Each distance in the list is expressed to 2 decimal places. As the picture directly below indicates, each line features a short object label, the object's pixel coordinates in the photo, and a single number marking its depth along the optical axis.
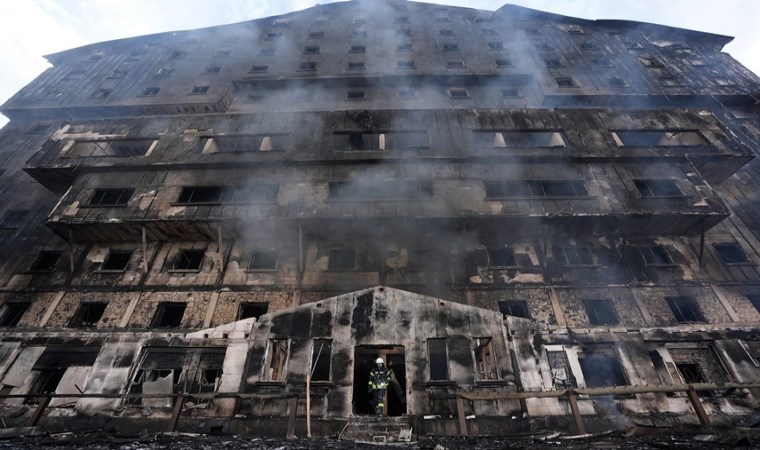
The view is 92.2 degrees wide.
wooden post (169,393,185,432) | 8.05
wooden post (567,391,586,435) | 7.79
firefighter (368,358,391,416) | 10.13
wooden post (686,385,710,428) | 7.61
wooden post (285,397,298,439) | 7.97
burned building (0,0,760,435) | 11.83
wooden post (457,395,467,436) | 7.78
